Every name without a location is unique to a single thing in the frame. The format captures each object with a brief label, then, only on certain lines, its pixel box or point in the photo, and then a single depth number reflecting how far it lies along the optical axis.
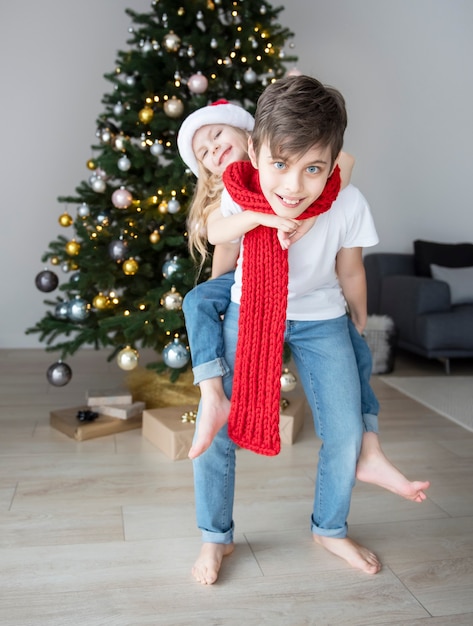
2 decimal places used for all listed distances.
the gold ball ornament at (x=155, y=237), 2.25
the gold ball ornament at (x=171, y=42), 2.28
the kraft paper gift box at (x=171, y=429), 2.05
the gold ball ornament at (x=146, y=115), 2.23
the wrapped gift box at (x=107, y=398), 2.36
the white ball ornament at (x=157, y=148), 2.25
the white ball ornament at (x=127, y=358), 2.18
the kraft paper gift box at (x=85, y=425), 2.21
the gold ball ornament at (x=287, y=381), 2.15
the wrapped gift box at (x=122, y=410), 2.32
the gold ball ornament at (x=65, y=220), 2.46
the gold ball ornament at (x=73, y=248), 2.34
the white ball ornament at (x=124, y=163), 2.25
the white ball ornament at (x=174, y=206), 2.16
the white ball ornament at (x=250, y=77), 2.31
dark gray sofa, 3.32
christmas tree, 2.23
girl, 1.30
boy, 1.30
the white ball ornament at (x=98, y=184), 2.34
